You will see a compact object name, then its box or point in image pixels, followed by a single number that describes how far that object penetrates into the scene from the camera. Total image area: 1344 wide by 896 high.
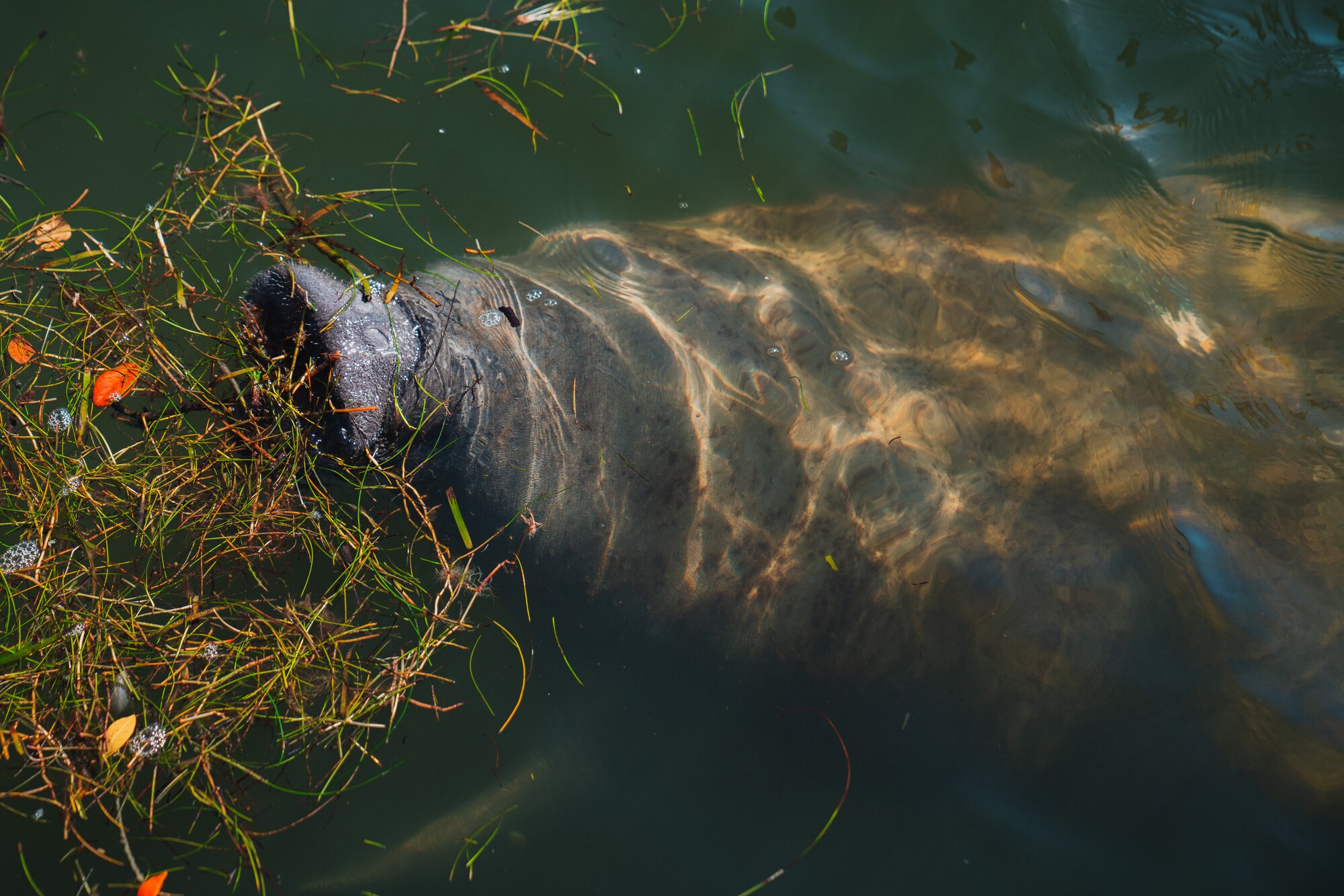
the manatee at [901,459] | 2.98
